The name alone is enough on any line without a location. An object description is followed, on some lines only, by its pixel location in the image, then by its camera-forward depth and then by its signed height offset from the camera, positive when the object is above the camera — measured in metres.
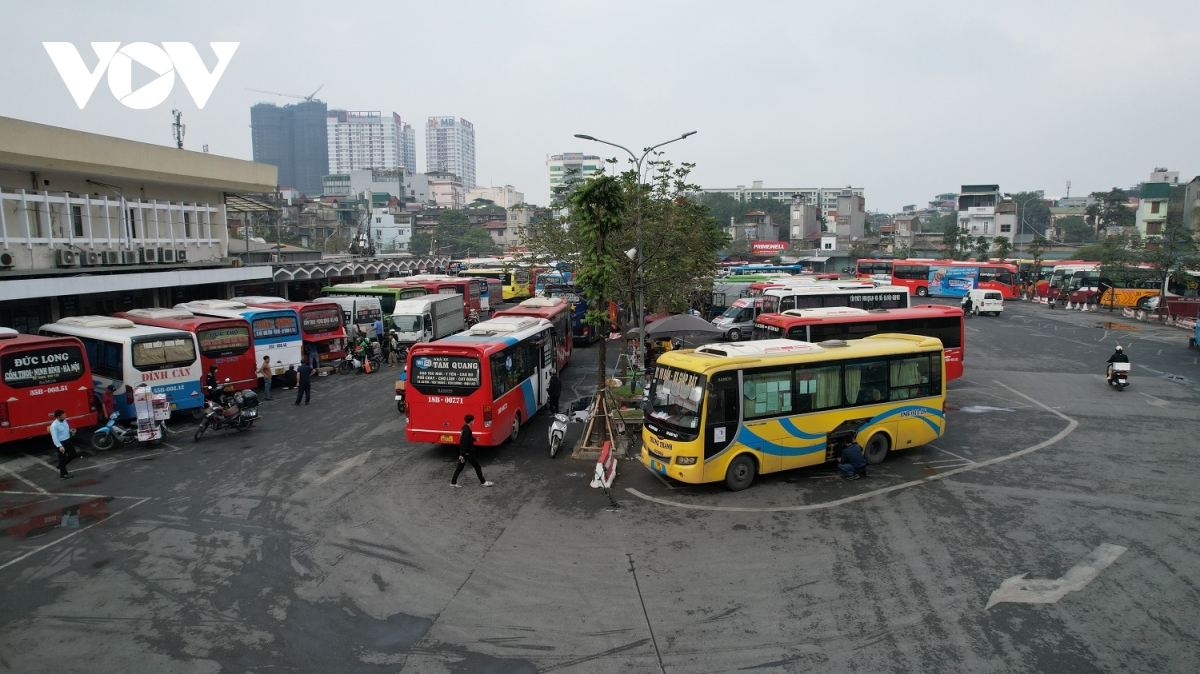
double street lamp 18.70 -1.55
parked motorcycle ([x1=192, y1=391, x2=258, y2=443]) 16.66 -4.00
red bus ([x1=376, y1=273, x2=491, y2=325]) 36.56 -2.24
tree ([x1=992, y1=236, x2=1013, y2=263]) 63.81 -0.18
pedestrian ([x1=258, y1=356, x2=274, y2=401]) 20.80 -3.82
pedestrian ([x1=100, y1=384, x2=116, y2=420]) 16.03 -3.55
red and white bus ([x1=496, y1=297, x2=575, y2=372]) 23.56 -2.35
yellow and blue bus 11.99 -2.92
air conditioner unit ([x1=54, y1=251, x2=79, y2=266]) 25.31 -0.38
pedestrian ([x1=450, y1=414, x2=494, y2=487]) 12.76 -3.65
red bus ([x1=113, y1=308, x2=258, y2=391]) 19.47 -2.72
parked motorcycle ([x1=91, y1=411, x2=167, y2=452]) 15.23 -4.14
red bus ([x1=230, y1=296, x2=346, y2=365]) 24.91 -2.85
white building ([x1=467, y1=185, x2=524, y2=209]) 161.61 +11.89
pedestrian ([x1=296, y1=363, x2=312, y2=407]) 19.86 -3.79
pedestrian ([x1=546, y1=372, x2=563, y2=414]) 18.20 -3.77
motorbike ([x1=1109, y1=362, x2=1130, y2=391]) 20.81 -3.90
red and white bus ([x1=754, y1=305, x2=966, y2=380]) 19.52 -2.29
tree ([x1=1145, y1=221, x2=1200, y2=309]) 37.25 -0.52
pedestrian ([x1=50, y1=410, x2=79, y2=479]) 13.14 -3.63
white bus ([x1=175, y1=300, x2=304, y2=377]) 21.55 -2.70
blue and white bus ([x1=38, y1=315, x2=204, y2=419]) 16.66 -2.78
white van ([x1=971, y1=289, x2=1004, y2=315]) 42.16 -3.48
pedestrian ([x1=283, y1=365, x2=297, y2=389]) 22.58 -4.19
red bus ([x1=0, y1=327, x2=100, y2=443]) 14.24 -2.88
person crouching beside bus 12.86 -3.99
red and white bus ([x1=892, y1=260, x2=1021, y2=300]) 49.97 -2.38
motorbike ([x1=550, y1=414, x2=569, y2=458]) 14.75 -3.94
